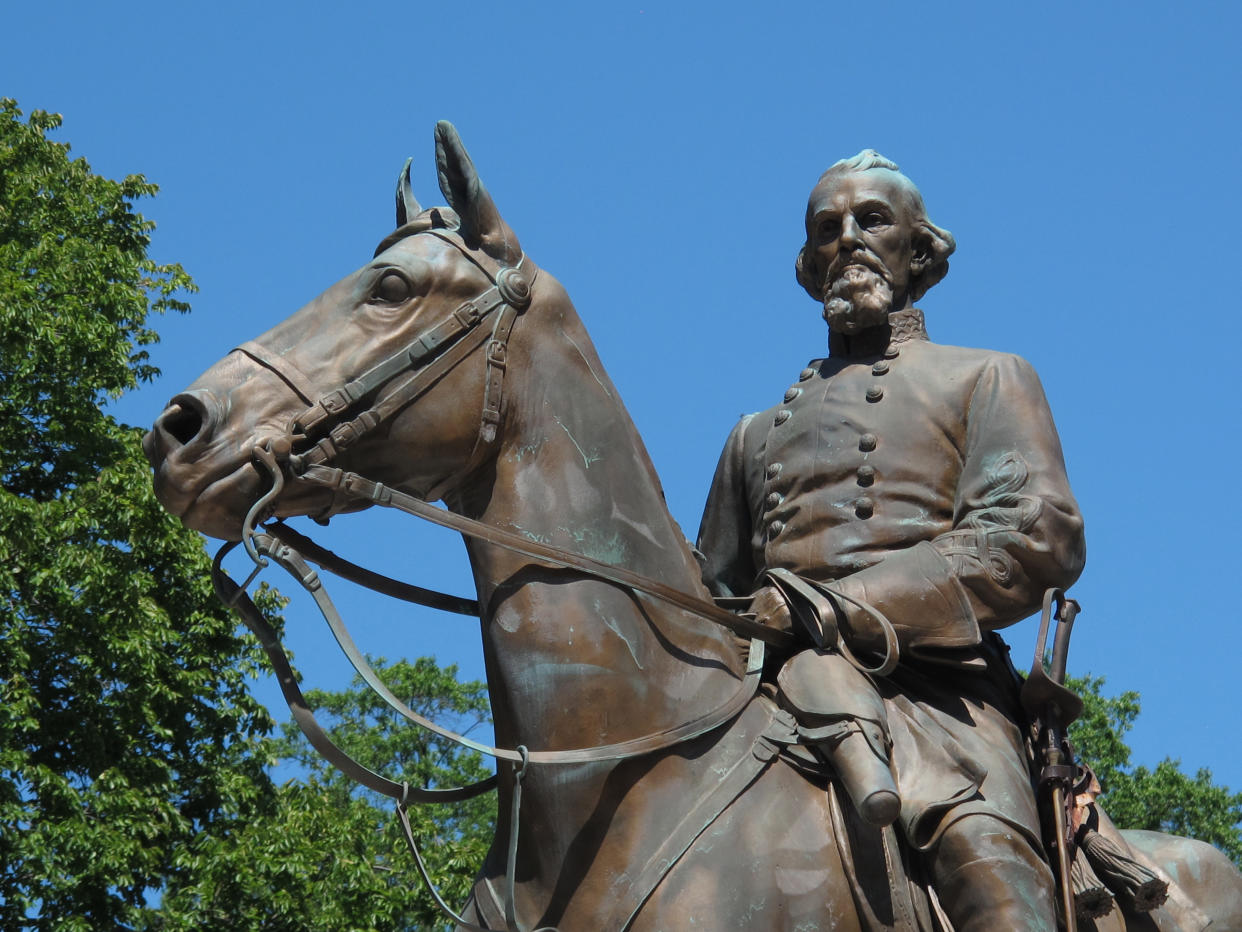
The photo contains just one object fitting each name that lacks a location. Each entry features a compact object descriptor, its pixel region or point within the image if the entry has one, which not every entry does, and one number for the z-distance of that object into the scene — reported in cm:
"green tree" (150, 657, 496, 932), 2109
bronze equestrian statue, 633
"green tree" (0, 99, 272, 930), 2027
